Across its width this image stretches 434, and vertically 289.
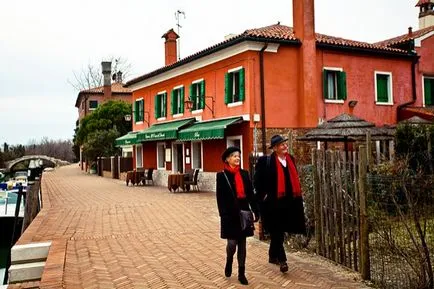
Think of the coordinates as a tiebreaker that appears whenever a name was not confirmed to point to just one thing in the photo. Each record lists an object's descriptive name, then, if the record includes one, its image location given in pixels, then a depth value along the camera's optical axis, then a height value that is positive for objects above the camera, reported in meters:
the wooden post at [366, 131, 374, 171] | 8.27 +0.28
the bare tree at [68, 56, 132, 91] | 52.57 +9.97
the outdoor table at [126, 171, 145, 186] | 23.01 -0.89
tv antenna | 29.44 +9.83
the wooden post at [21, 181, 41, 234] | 14.06 -1.40
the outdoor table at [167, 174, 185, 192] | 18.58 -0.92
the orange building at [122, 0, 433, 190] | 17.08 +3.02
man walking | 5.79 -0.47
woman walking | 5.32 -0.55
